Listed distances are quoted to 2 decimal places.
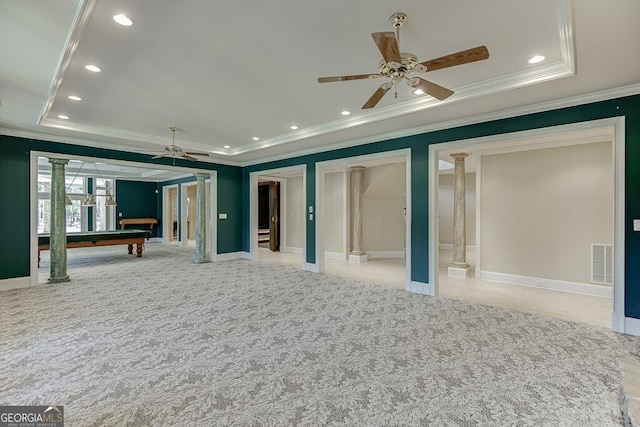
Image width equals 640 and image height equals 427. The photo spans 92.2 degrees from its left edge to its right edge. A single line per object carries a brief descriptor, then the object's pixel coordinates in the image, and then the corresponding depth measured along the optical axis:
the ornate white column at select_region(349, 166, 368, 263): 8.01
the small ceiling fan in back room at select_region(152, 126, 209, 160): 5.29
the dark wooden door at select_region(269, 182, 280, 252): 9.98
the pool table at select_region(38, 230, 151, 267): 6.45
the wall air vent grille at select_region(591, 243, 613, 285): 4.70
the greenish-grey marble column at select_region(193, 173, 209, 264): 7.52
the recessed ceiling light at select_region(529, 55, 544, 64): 2.84
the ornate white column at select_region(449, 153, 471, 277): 6.10
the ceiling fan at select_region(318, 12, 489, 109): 2.05
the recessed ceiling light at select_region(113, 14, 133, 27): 2.27
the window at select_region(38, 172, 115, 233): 10.52
